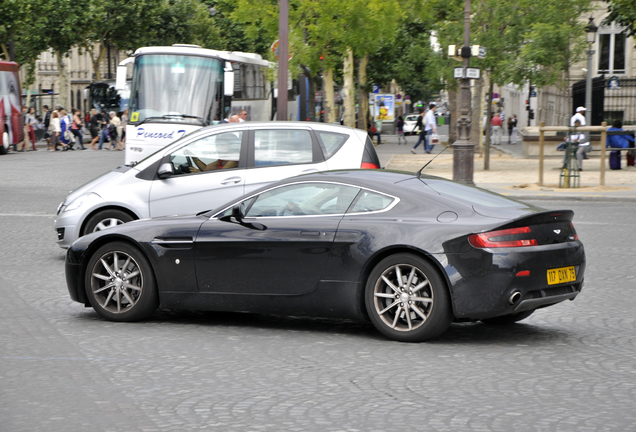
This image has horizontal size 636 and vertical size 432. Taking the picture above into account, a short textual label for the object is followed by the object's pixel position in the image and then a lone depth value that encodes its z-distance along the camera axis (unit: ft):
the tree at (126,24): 208.74
